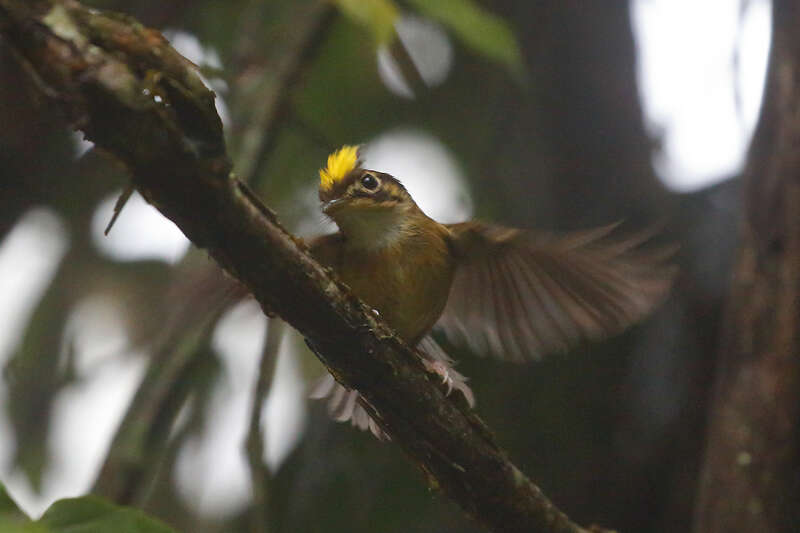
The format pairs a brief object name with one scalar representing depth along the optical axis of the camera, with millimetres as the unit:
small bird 5207
